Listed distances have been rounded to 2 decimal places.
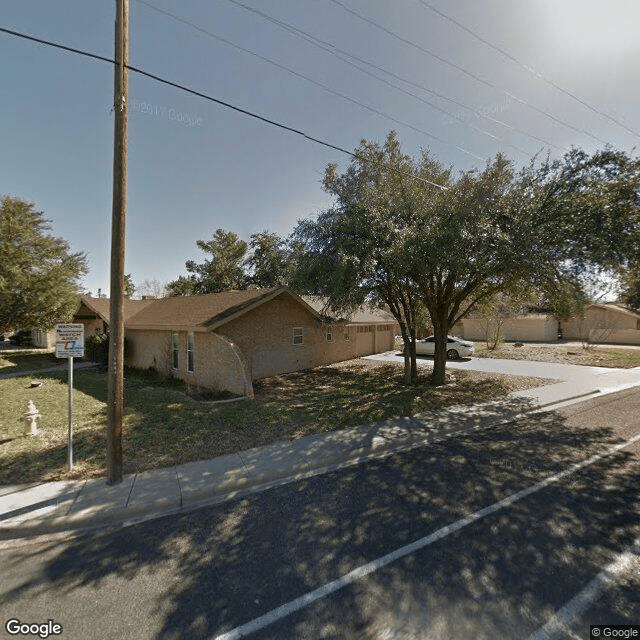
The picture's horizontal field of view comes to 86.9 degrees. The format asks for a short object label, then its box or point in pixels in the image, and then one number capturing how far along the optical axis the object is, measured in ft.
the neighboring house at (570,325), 109.50
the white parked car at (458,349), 69.21
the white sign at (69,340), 18.63
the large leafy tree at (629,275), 30.46
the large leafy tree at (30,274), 62.28
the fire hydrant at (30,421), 24.15
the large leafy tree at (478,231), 29.53
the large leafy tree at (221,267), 108.06
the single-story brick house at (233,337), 41.88
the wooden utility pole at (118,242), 16.87
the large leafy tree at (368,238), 33.01
